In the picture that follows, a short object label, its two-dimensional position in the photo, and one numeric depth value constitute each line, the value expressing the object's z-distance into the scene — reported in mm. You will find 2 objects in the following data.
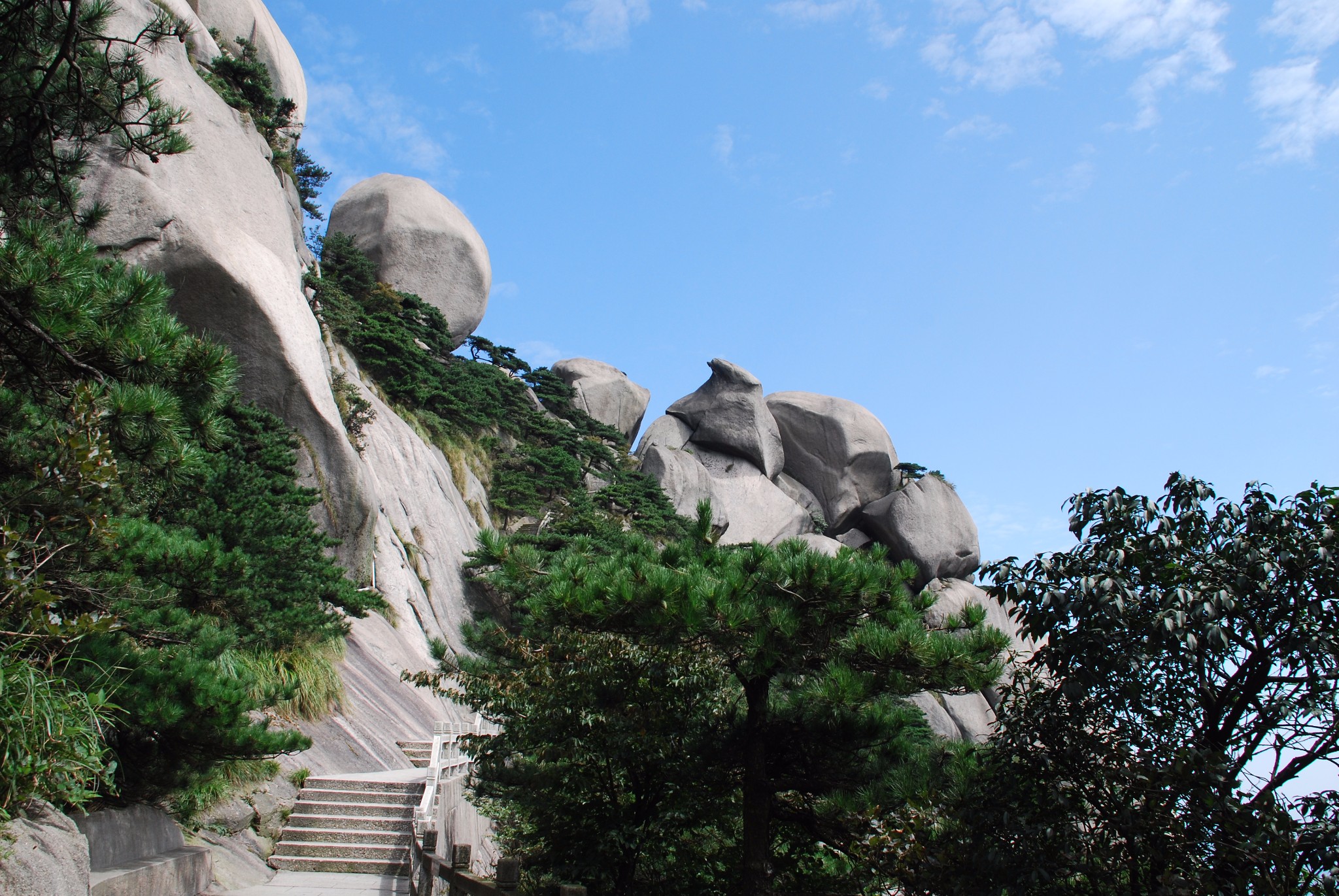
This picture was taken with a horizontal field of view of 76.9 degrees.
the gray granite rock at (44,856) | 3225
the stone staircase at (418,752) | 11406
